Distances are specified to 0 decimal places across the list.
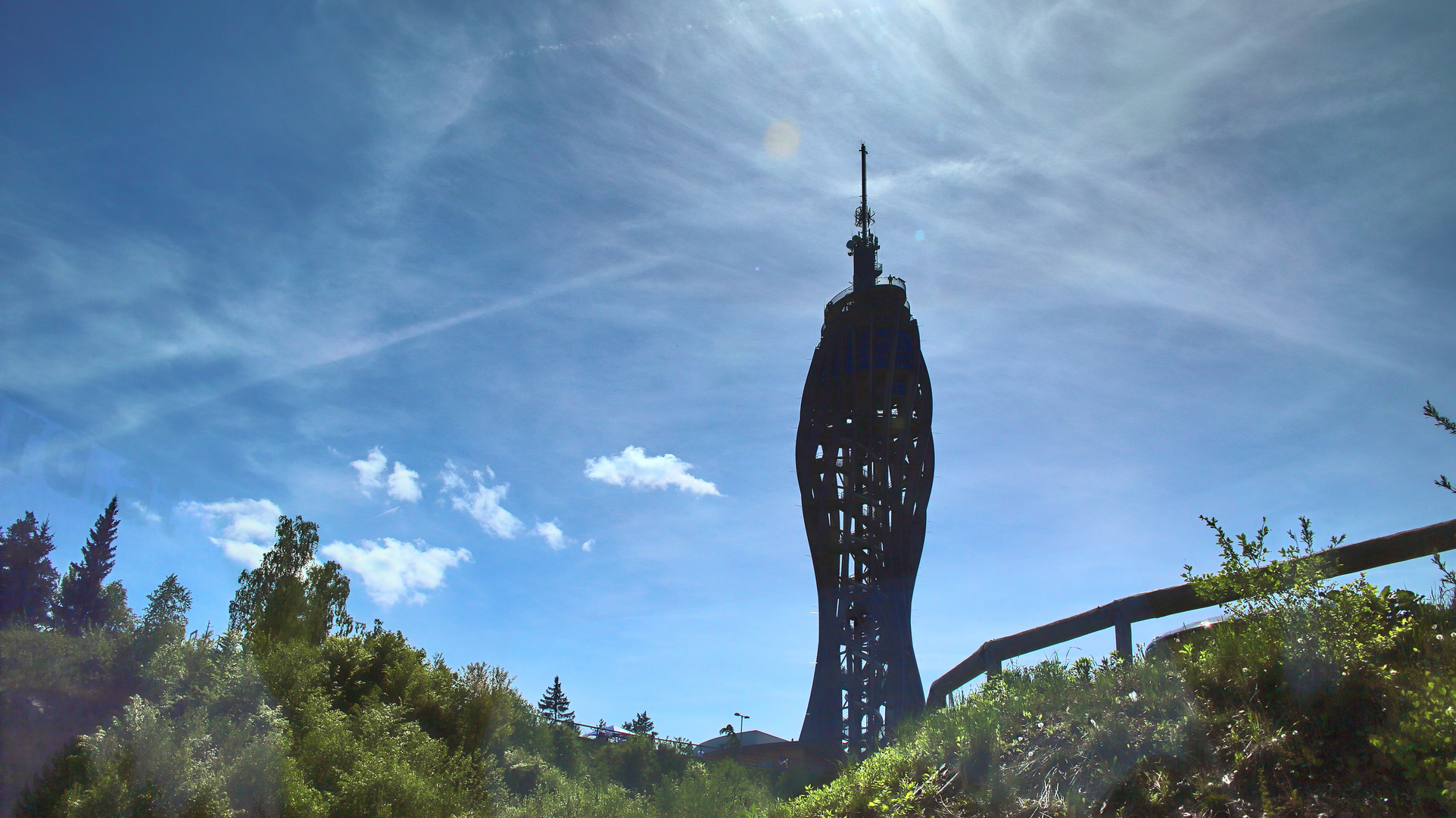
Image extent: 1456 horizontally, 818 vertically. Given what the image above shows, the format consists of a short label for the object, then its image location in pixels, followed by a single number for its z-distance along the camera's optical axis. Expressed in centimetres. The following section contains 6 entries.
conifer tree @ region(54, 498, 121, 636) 3672
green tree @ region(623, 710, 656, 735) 8400
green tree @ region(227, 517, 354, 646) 2326
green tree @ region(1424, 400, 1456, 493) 342
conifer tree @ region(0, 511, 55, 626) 3616
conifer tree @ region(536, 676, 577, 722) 8725
